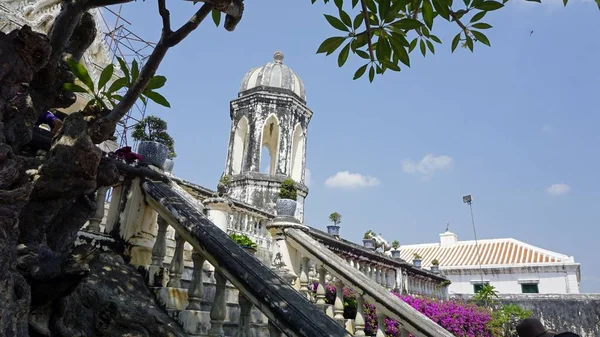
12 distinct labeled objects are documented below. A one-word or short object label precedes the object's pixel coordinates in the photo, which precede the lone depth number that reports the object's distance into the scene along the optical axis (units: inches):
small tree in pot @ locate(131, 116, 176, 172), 155.6
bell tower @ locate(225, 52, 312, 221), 636.7
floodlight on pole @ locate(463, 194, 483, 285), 855.1
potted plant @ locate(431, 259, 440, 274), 549.2
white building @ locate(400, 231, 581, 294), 866.8
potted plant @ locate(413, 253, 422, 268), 506.6
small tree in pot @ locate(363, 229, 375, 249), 395.9
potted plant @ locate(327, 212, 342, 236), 420.8
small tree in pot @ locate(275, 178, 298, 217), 217.8
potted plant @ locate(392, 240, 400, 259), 575.6
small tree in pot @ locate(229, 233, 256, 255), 264.3
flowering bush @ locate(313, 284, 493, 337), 216.5
